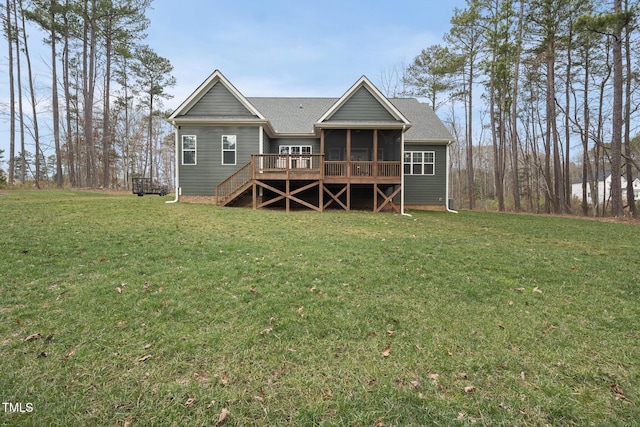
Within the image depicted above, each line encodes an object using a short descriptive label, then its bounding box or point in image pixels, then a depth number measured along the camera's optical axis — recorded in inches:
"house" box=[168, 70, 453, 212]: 531.2
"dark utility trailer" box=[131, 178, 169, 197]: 703.1
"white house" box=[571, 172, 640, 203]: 1792.6
